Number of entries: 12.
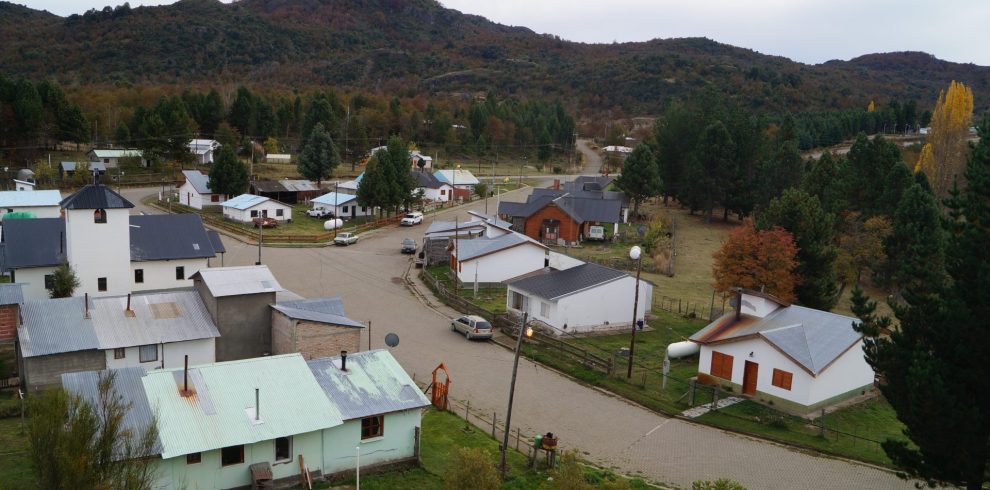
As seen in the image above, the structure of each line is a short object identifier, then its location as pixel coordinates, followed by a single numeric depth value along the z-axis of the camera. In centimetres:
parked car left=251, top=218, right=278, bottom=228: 5564
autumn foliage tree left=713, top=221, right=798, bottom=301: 3362
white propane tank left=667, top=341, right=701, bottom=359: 3006
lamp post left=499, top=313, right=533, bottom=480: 1820
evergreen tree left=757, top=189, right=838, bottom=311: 3519
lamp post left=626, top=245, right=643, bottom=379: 2492
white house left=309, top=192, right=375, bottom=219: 6078
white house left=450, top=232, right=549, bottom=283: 4094
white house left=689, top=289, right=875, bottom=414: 2520
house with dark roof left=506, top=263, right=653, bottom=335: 3316
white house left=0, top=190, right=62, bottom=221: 4544
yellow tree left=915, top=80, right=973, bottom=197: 7406
